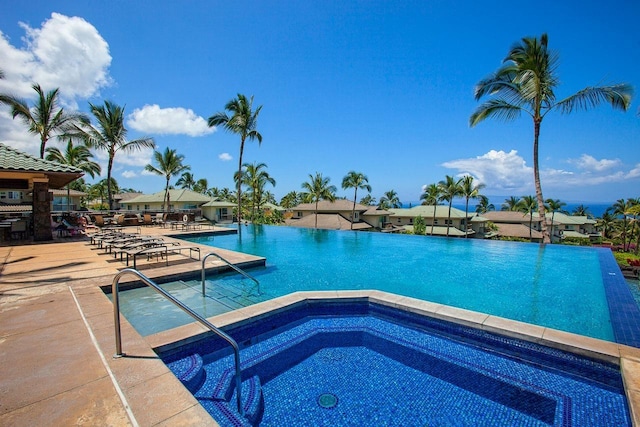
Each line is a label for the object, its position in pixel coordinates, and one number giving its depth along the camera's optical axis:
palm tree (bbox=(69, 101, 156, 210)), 19.88
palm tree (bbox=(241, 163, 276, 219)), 32.38
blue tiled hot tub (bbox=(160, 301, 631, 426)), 3.40
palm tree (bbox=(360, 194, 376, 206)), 80.19
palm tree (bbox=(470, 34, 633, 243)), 12.48
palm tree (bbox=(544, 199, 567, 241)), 41.89
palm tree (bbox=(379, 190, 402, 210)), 61.72
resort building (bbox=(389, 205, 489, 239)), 40.18
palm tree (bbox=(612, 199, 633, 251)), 41.16
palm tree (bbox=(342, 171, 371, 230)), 33.62
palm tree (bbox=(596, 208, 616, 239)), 52.18
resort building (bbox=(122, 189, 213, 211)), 33.22
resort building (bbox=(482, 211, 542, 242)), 41.38
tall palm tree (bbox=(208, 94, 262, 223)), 23.42
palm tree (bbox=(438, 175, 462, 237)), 35.24
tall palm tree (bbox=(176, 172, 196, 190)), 56.72
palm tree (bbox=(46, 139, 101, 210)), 26.40
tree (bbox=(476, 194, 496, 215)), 67.81
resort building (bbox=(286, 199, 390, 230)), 35.69
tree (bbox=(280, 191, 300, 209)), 64.00
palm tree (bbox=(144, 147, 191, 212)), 27.17
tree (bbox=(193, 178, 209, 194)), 61.01
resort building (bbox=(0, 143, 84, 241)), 9.44
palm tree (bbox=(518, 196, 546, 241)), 38.25
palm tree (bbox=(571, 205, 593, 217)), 67.69
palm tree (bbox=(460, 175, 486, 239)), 34.12
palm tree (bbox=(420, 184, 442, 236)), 38.42
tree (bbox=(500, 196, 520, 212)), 56.00
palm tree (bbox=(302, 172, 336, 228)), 34.56
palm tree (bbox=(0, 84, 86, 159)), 17.94
